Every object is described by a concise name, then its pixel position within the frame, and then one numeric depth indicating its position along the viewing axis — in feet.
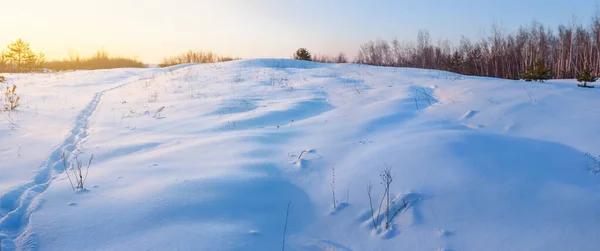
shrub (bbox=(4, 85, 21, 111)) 23.20
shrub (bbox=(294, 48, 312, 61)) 82.17
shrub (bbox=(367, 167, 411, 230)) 8.23
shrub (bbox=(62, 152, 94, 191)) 10.36
